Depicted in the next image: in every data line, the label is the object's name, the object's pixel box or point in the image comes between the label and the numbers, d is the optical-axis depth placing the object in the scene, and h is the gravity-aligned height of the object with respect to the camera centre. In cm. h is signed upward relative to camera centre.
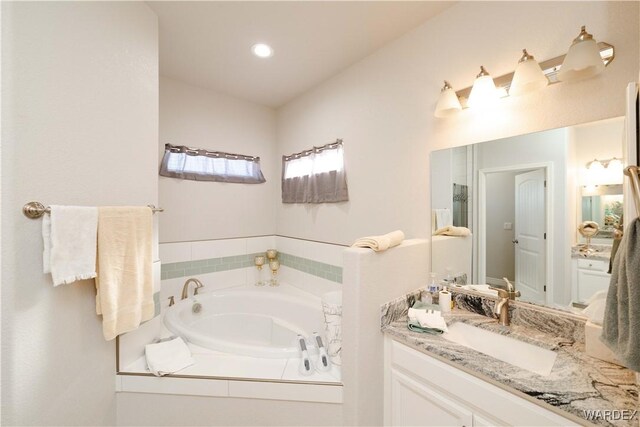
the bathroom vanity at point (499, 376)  82 -61
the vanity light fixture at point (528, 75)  118 +67
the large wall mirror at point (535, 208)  111 +3
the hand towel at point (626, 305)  66 -26
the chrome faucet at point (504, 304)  131 -49
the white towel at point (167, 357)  139 -86
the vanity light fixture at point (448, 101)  147 +69
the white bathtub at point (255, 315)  225 -98
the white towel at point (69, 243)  105 -13
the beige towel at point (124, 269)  121 -29
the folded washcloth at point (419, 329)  124 -59
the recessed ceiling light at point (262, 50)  190 +131
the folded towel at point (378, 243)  128 -15
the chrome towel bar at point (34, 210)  102 +2
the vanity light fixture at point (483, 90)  133 +68
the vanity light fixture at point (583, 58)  103 +67
